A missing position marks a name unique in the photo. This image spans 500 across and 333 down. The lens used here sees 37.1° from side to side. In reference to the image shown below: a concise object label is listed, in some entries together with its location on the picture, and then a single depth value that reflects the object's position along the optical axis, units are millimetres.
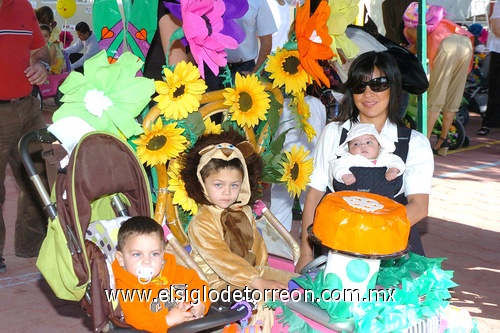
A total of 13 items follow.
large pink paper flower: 3453
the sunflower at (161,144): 3443
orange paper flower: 3807
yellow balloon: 13211
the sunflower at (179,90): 3430
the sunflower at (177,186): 3605
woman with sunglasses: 3670
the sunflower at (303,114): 4039
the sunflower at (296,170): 3908
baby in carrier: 3523
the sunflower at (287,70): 3906
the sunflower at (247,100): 3746
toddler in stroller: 3182
